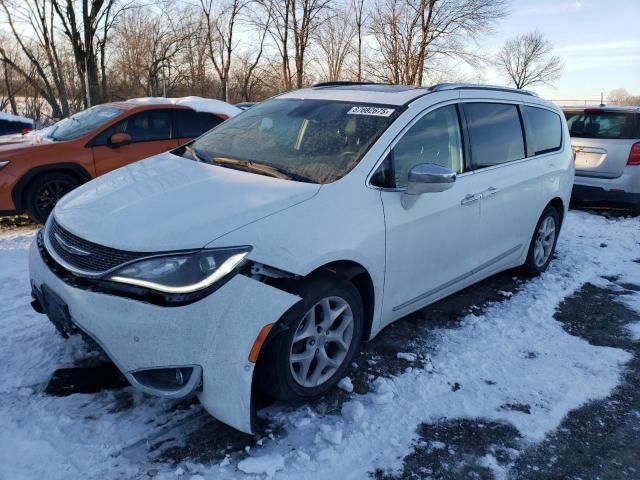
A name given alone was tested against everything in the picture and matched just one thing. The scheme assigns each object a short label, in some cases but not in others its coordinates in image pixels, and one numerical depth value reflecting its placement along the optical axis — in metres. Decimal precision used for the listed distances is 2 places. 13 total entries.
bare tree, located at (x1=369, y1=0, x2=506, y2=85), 27.77
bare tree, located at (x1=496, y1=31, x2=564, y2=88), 55.78
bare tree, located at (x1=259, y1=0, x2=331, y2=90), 30.80
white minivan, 2.33
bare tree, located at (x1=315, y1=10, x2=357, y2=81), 34.78
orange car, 6.21
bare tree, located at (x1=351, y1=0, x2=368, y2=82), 33.98
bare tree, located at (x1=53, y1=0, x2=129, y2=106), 17.70
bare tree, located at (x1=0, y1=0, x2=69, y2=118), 26.29
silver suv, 7.54
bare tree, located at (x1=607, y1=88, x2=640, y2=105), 69.06
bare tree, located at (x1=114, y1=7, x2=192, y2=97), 36.22
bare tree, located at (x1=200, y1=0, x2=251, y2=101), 33.06
